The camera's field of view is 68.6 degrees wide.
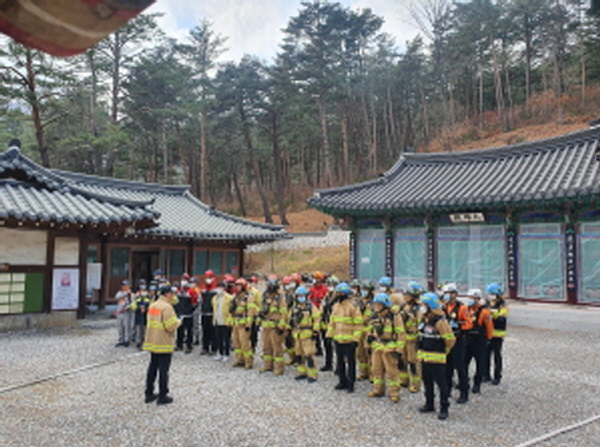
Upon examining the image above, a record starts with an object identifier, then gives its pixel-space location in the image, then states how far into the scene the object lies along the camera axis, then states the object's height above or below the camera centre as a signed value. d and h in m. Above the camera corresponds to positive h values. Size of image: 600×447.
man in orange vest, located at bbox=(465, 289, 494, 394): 8.38 -1.64
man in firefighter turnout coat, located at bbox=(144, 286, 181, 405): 7.50 -1.74
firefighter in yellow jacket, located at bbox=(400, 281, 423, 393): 8.20 -1.73
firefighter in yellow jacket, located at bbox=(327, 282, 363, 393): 8.31 -1.66
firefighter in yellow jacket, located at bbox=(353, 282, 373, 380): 9.12 -2.11
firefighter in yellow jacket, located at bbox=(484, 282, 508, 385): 8.83 -1.68
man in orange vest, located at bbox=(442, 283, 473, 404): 7.77 -1.80
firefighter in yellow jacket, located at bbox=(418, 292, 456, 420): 6.97 -1.63
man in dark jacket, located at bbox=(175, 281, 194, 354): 11.53 -1.85
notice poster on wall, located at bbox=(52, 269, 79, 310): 14.63 -1.55
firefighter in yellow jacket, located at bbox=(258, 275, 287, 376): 9.48 -1.75
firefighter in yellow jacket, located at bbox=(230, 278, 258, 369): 9.83 -1.72
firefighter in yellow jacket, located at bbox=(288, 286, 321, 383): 9.01 -1.80
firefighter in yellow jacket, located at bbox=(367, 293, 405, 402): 7.73 -1.75
